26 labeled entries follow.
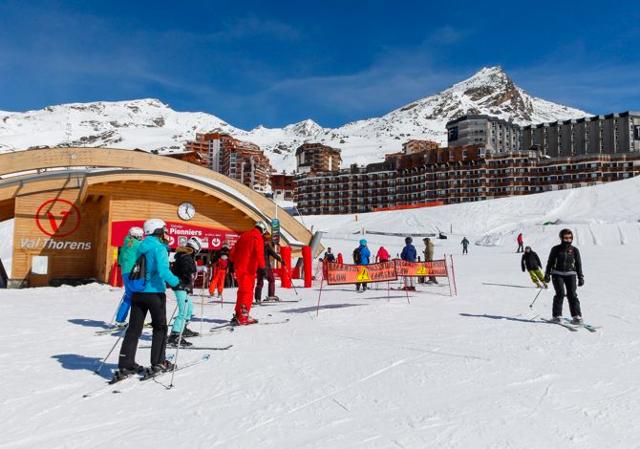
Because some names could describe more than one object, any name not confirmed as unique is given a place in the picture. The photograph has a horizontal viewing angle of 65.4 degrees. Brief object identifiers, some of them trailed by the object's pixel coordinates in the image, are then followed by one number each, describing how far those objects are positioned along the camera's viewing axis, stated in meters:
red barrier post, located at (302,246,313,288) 18.83
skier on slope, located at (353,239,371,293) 16.40
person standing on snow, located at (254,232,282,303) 11.19
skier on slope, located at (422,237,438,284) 18.30
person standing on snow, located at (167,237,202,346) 7.36
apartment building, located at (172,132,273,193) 160.62
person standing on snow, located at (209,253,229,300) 15.34
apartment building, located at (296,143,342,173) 175.00
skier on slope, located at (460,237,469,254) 38.75
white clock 23.38
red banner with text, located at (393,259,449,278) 13.34
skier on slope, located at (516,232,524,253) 35.82
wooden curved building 20.72
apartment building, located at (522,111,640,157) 132.25
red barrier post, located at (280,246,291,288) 17.98
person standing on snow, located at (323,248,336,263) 25.27
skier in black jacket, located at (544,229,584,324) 8.60
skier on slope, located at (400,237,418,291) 16.50
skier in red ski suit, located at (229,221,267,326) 9.07
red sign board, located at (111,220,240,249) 21.23
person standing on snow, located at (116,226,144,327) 5.74
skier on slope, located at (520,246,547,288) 15.00
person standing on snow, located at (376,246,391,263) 20.67
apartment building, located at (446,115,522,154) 150.25
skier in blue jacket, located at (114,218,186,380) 5.54
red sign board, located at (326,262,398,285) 12.16
